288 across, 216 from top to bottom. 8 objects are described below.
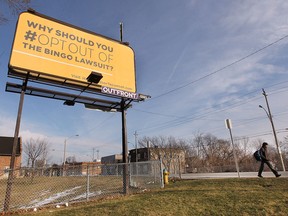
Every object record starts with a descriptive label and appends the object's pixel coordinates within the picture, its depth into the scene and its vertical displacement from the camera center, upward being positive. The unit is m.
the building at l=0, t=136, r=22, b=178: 46.30 +5.65
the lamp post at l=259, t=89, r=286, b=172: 30.60 +6.61
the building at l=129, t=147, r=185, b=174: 54.59 +5.35
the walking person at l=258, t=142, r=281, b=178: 10.57 +0.56
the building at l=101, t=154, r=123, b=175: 83.38 +6.11
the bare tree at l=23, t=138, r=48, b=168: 49.94 +5.58
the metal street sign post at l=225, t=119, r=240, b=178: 13.01 +2.50
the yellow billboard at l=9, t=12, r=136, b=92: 9.88 +5.88
